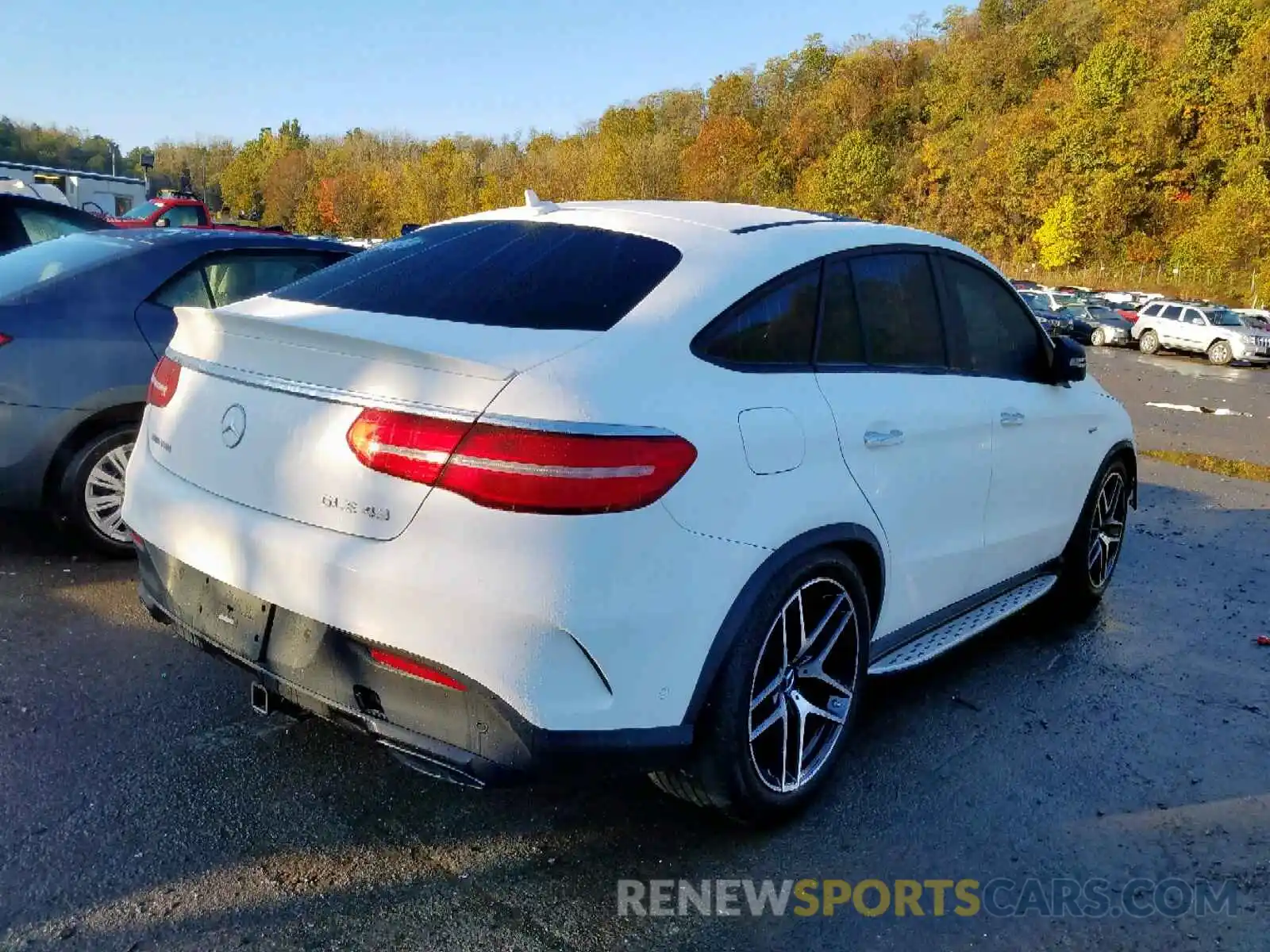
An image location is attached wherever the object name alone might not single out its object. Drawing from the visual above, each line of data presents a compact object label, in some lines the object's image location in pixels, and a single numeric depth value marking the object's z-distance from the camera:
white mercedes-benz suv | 2.24
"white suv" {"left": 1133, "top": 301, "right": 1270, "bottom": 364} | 28.30
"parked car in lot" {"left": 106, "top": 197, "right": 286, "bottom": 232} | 21.30
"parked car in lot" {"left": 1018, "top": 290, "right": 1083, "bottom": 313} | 36.84
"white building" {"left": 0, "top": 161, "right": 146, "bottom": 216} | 31.58
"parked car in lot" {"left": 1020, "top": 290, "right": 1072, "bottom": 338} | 33.23
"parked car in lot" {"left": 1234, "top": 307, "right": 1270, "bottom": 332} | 29.62
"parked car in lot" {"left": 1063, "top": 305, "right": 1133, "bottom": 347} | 33.12
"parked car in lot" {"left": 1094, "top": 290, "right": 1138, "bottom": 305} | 42.94
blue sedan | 4.41
